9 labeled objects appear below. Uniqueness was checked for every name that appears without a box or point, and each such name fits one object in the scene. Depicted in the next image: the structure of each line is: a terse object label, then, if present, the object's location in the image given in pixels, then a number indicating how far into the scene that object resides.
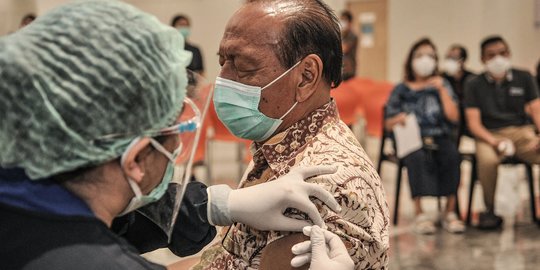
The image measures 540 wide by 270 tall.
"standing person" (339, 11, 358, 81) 7.58
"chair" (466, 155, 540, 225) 4.62
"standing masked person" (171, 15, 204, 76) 6.35
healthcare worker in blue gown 0.84
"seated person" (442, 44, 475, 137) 5.83
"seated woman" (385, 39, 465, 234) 4.54
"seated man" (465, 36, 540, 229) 4.61
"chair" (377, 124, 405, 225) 4.60
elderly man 1.39
